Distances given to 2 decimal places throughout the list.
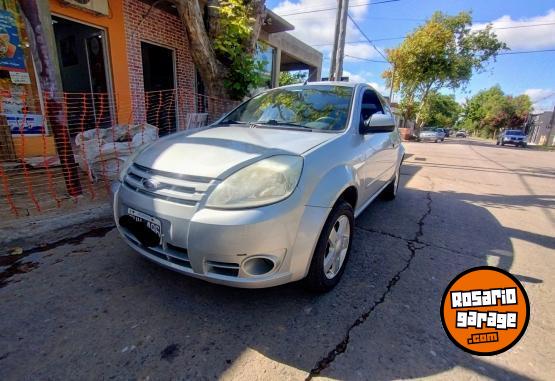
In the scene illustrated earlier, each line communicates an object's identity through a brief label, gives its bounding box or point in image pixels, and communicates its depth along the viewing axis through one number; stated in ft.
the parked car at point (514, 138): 96.94
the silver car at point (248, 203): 5.62
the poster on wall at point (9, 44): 15.67
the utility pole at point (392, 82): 86.61
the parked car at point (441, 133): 106.01
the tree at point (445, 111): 208.21
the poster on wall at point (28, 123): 16.63
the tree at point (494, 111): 173.12
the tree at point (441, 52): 77.71
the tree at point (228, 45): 17.68
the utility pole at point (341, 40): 28.37
